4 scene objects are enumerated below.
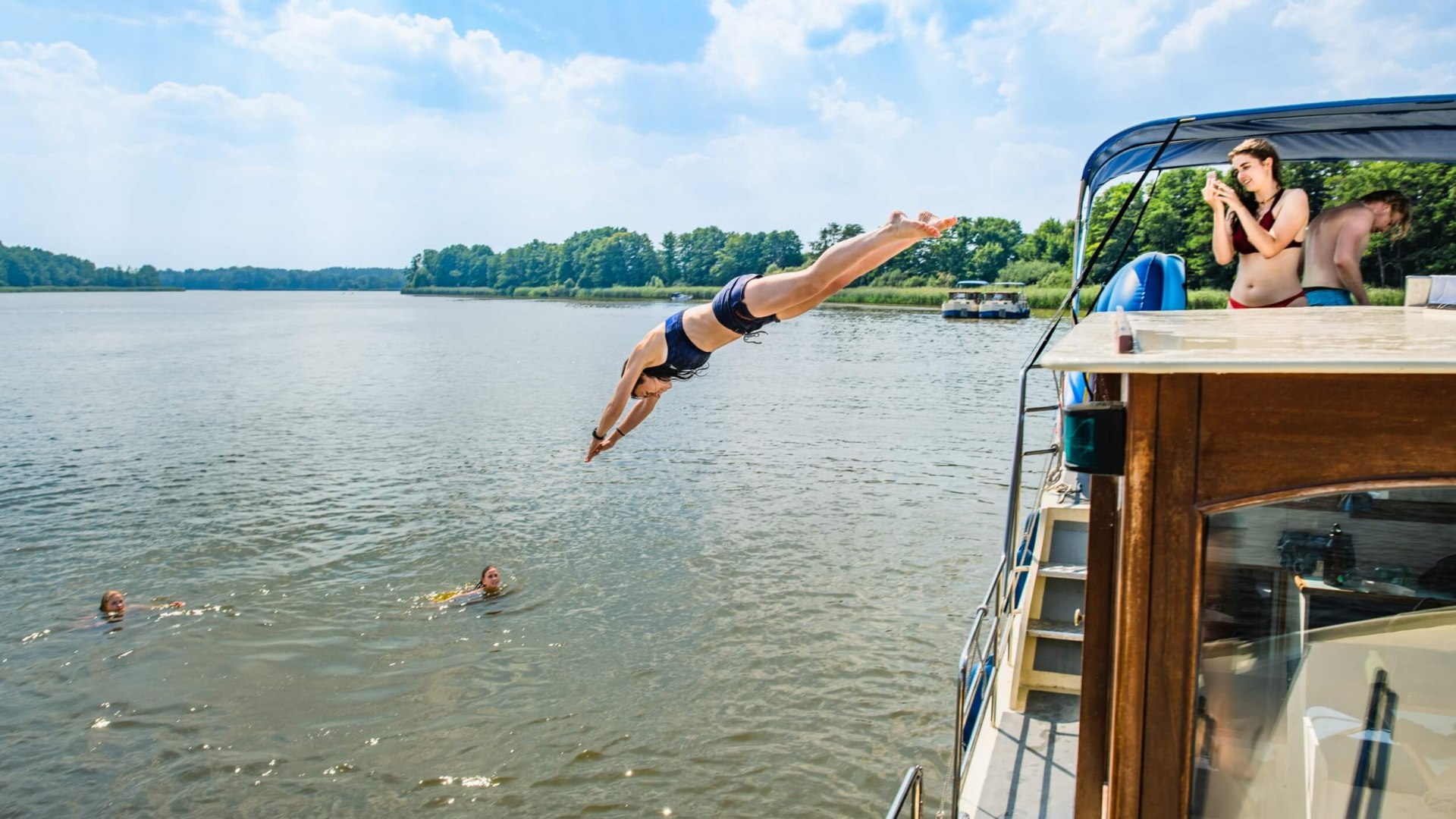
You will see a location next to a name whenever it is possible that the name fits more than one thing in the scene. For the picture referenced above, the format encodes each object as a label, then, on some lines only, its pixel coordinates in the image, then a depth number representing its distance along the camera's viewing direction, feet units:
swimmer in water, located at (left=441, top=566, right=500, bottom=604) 45.47
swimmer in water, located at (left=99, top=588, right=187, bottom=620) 42.93
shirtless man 22.00
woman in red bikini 19.79
